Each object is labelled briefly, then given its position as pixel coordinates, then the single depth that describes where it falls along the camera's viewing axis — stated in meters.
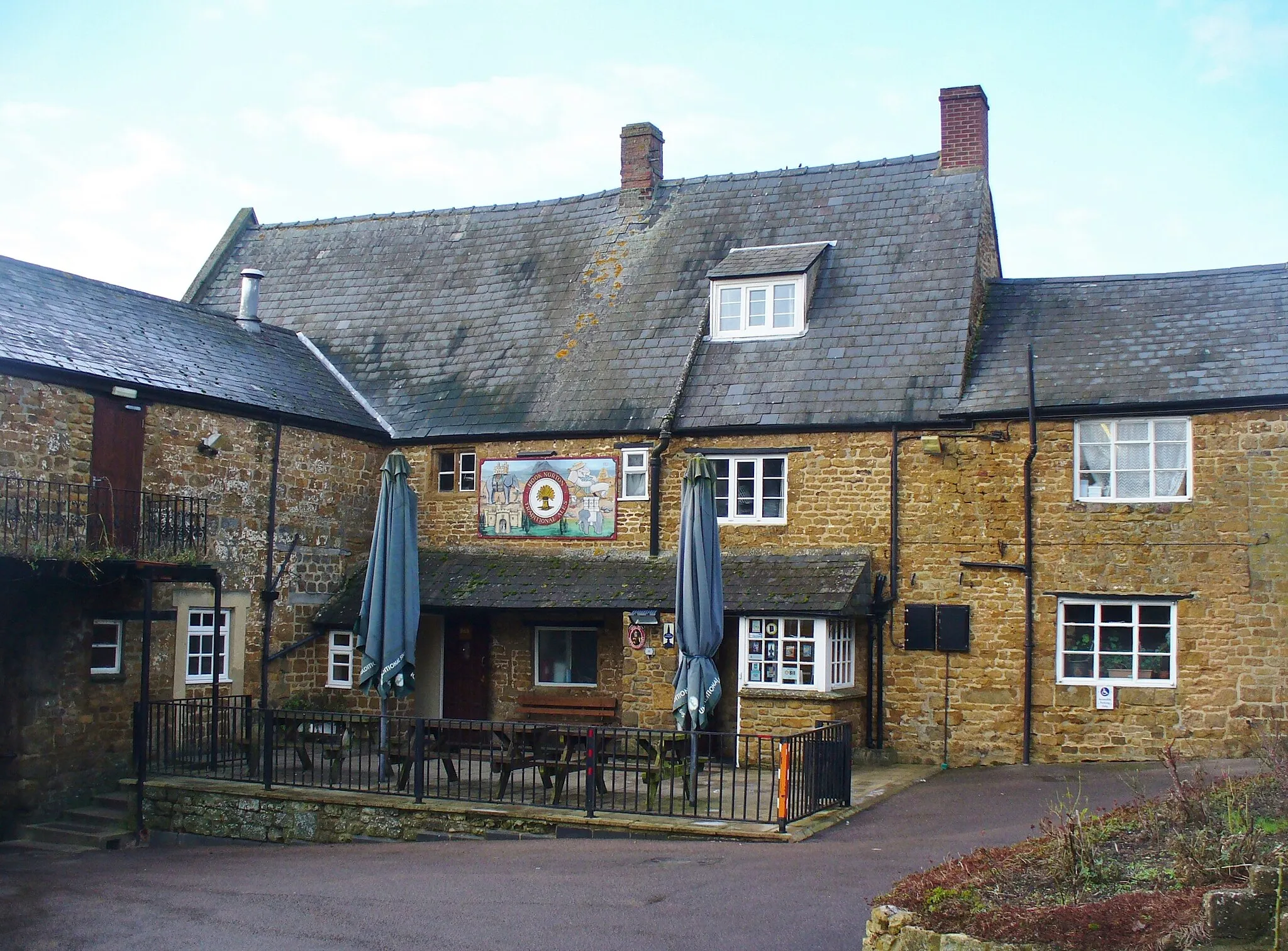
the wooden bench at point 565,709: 19.75
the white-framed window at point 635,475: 20.31
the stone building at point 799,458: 17.28
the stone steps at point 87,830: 15.27
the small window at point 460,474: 21.67
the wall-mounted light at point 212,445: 18.47
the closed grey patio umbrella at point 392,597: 15.61
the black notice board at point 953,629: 18.14
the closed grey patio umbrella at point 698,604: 14.31
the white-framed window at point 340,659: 20.95
